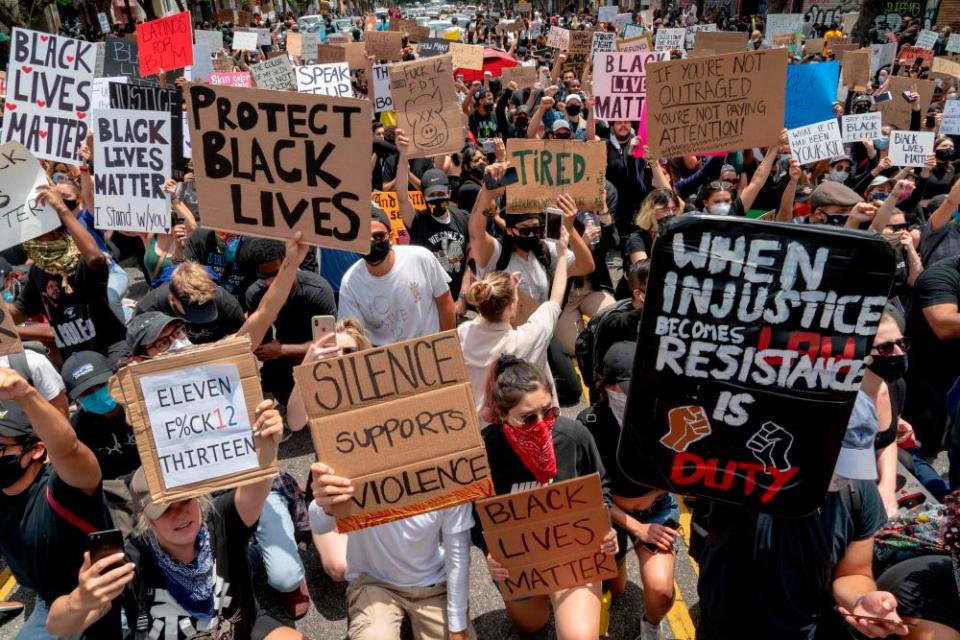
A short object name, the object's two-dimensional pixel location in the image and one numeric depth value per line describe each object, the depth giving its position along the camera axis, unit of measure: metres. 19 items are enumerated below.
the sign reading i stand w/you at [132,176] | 5.59
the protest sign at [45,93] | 6.30
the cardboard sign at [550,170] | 5.54
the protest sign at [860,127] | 8.21
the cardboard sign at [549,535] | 3.24
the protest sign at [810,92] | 8.42
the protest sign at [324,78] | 10.04
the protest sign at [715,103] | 6.19
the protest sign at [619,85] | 8.35
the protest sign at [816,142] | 7.52
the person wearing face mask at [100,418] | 3.92
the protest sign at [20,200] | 4.65
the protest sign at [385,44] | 14.38
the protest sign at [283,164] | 3.42
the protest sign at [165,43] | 9.56
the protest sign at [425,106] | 7.58
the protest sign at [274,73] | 11.27
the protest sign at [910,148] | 7.69
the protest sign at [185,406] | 2.68
